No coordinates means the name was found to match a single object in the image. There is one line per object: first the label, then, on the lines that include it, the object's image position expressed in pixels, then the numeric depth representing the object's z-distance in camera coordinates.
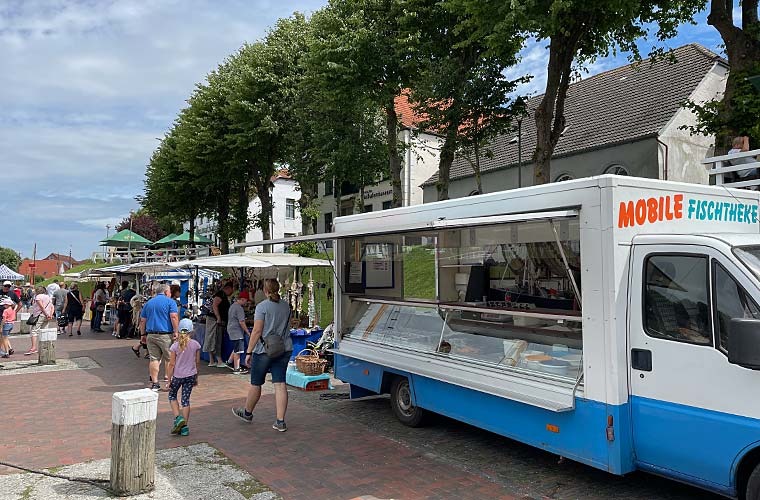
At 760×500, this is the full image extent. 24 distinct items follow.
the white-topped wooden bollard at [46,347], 12.52
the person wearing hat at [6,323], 13.91
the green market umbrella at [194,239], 37.29
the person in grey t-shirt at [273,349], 7.08
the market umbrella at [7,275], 38.21
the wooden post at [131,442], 4.98
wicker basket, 9.60
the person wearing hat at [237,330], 10.83
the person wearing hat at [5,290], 15.98
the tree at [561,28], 11.10
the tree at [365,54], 17.17
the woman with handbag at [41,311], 12.89
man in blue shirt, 9.34
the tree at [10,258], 108.44
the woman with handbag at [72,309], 19.41
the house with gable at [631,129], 20.33
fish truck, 4.11
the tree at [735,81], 11.03
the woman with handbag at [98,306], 20.75
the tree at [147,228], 67.75
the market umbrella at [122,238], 33.72
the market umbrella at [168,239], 39.69
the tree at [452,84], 15.73
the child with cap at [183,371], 6.65
